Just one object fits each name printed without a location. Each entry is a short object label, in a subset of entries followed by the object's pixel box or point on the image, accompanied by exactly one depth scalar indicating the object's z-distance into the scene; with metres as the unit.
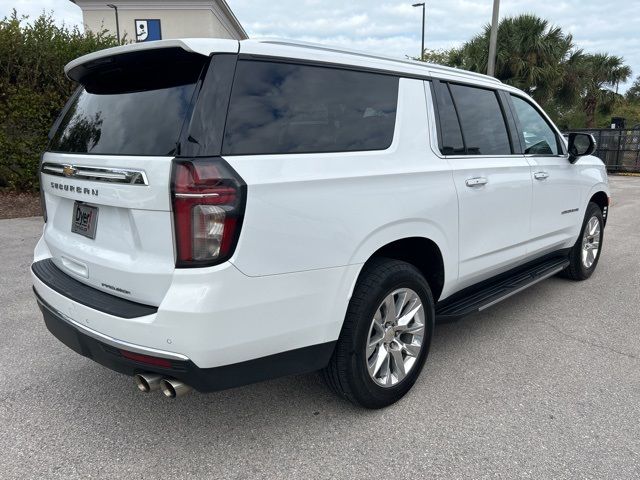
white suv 1.98
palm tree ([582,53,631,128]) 26.44
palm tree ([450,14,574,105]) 19.00
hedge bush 8.37
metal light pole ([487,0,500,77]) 11.62
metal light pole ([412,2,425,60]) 27.33
